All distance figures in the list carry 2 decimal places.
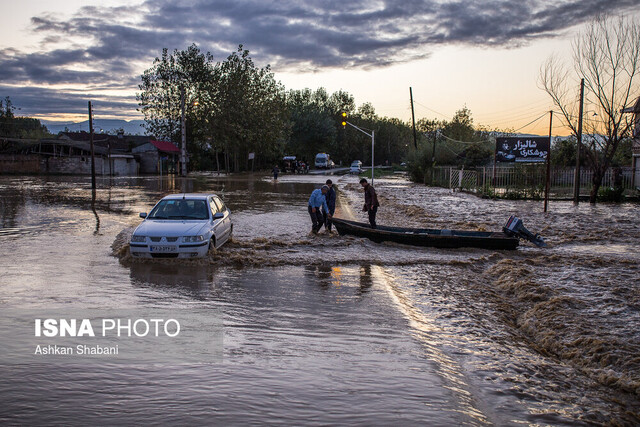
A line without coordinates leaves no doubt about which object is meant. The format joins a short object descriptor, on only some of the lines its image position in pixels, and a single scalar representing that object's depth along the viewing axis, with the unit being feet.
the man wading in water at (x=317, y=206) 51.57
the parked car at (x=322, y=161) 294.05
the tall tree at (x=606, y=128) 96.86
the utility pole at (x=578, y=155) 96.07
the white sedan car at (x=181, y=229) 35.78
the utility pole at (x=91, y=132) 119.44
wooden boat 45.85
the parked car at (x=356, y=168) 255.29
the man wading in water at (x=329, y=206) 52.41
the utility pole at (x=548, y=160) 76.83
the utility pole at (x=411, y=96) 186.41
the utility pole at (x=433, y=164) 159.21
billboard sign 124.36
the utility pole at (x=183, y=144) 165.90
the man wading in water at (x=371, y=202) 52.80
